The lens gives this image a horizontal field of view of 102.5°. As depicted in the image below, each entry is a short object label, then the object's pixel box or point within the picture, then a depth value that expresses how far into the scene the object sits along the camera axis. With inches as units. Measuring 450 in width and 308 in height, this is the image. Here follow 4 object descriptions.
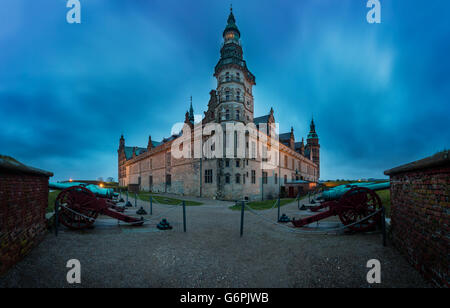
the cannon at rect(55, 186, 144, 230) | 249.4
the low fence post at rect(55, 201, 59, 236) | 209.6
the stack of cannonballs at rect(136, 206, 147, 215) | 396.9
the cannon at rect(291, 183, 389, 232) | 233.5
